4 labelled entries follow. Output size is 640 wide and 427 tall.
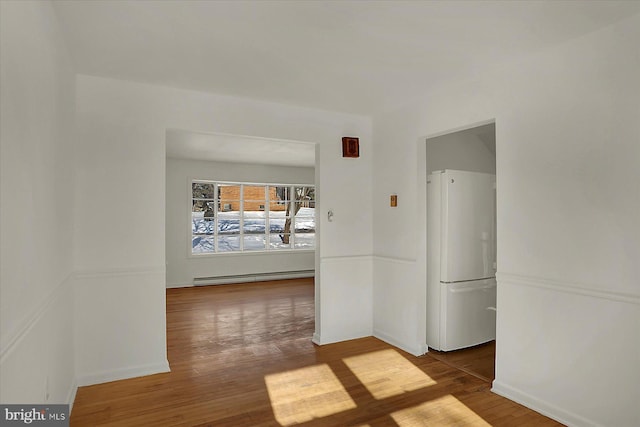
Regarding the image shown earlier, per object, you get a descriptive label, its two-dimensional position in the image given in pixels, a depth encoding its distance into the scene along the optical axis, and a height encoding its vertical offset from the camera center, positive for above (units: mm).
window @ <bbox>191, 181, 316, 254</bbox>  7805 -85
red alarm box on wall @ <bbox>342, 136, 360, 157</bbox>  4145 +735
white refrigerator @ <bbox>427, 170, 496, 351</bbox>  3764 -475
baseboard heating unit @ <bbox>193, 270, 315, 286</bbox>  7617 -1376
